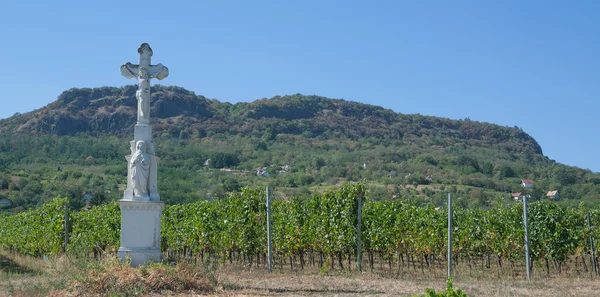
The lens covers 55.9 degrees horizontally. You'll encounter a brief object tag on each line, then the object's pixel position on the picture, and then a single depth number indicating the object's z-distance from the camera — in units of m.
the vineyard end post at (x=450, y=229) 12.04
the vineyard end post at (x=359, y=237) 13.81
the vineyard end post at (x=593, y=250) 14.70
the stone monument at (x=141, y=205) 10.49
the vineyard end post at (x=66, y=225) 20.36
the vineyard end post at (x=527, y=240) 12.48
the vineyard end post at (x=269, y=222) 13.80
